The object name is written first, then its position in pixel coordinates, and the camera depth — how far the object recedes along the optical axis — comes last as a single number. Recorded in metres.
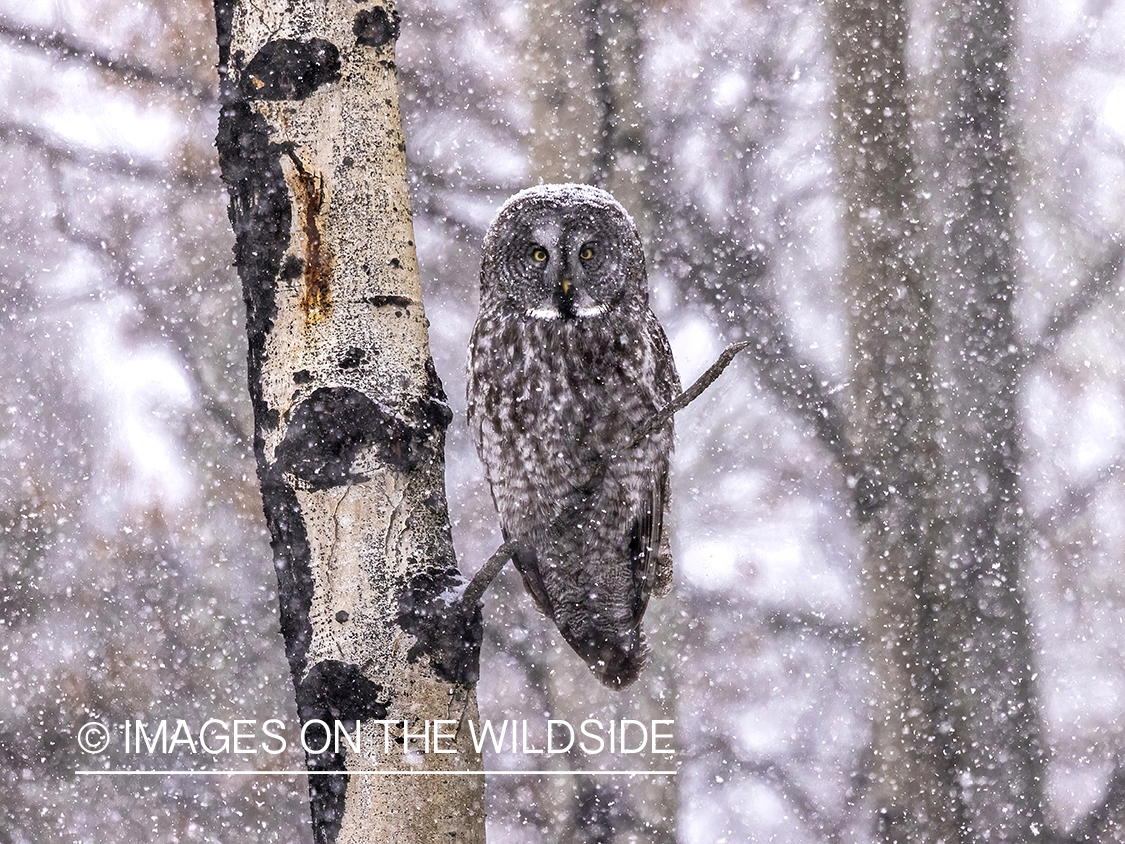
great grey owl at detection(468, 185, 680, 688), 16.23
